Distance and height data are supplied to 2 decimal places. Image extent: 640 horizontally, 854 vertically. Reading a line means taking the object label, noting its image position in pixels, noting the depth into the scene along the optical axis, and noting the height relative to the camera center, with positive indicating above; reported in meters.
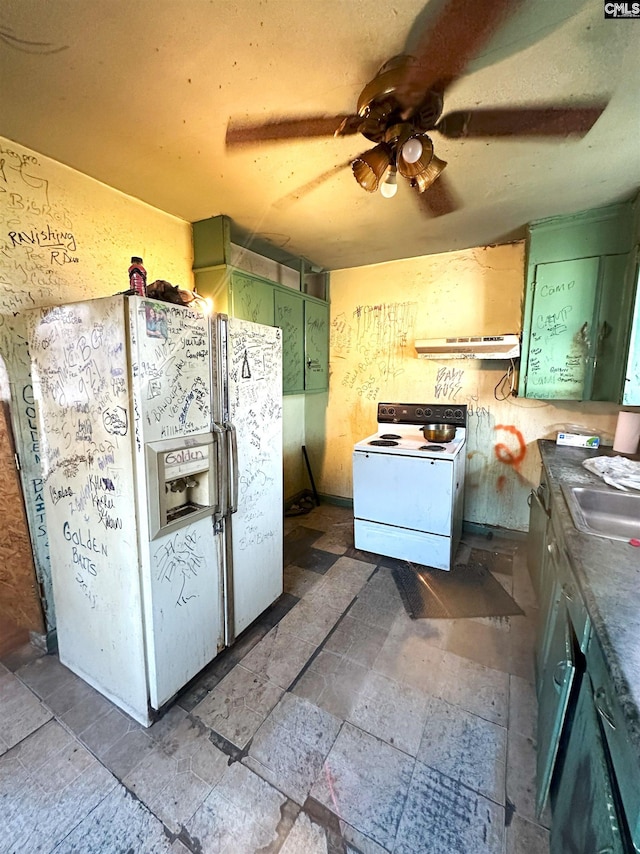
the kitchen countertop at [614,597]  0.68 -0.57
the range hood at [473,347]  2.62 +0.26
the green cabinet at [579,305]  2.23 +0.52
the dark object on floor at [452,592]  2.16 -1.41
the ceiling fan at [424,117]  1.06 +1.03
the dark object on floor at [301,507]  3.63 -1.38
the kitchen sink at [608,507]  1.59 -0.60
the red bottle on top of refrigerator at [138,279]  1.49 +0.42
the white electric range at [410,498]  2.46 -0.88
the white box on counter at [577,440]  2.52 -0.43
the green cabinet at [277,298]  2.40 +0.63
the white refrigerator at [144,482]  1.34 -0.46
